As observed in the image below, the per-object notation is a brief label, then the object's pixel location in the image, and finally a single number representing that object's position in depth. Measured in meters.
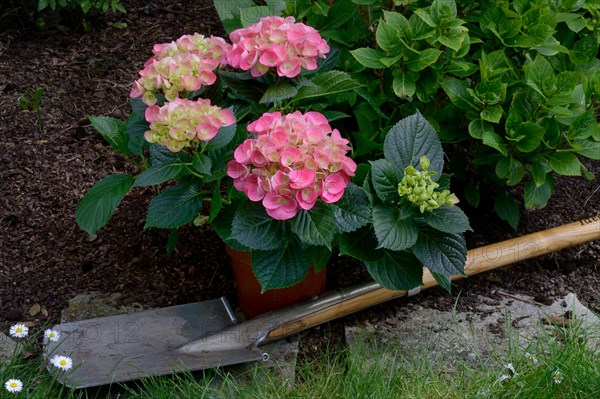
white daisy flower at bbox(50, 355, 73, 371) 2.41
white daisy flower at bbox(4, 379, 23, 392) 2.30
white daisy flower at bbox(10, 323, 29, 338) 2.55
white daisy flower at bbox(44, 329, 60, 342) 2.56
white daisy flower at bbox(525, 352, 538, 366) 2.58
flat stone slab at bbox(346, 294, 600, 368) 2.72
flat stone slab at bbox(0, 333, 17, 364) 2.66
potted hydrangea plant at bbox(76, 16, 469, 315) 2.11
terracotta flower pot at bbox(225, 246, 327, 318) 2.72
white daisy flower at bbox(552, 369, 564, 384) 2.46
